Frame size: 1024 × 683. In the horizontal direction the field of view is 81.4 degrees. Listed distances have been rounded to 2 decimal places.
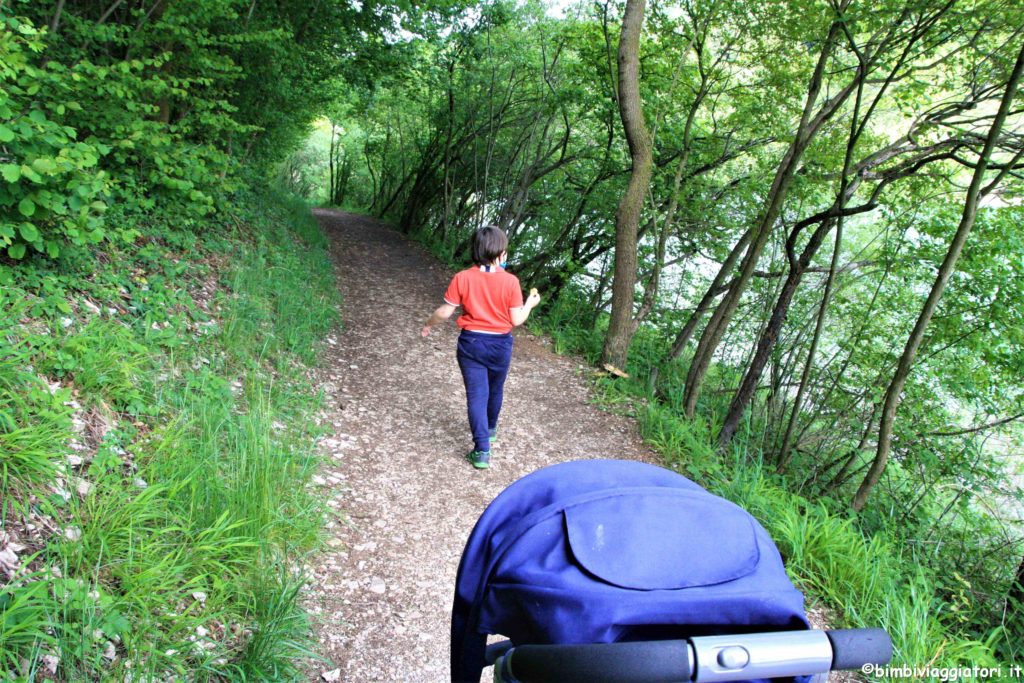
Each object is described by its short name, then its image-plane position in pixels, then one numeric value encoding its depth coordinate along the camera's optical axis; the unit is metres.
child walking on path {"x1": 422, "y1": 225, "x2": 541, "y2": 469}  4.32
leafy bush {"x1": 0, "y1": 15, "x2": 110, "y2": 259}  3.32
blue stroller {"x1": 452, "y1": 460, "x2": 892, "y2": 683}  1.10
